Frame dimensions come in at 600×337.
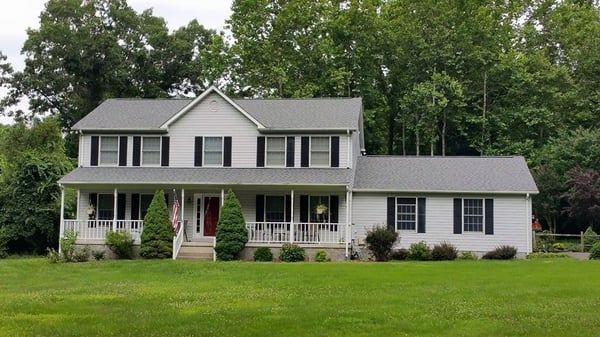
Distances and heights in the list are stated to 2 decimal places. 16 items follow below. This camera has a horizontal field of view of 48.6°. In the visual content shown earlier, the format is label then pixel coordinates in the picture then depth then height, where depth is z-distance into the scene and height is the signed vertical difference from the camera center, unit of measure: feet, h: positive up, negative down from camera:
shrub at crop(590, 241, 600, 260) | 82.84 -4.23
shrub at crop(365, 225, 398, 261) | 80.23 -3.00
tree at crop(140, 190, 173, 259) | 80.74 -2.22
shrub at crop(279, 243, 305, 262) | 81.20 -4.70
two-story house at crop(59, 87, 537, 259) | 85.87 +4.11
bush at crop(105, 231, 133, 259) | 82.38 -3.57
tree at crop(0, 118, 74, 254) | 94.63 +1.90
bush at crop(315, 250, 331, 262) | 81.56 -4.97
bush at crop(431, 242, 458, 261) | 83.35 -4.55
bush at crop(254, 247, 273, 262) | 81.46 -4.86
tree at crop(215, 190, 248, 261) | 80.64 -1.94
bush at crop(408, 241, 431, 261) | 83.51 -4.56
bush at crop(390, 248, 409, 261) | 84.12 -4.88
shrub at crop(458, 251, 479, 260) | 84.38 -4.96
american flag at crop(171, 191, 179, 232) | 83.15 +0.26
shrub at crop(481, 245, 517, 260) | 84.12 -4.57
